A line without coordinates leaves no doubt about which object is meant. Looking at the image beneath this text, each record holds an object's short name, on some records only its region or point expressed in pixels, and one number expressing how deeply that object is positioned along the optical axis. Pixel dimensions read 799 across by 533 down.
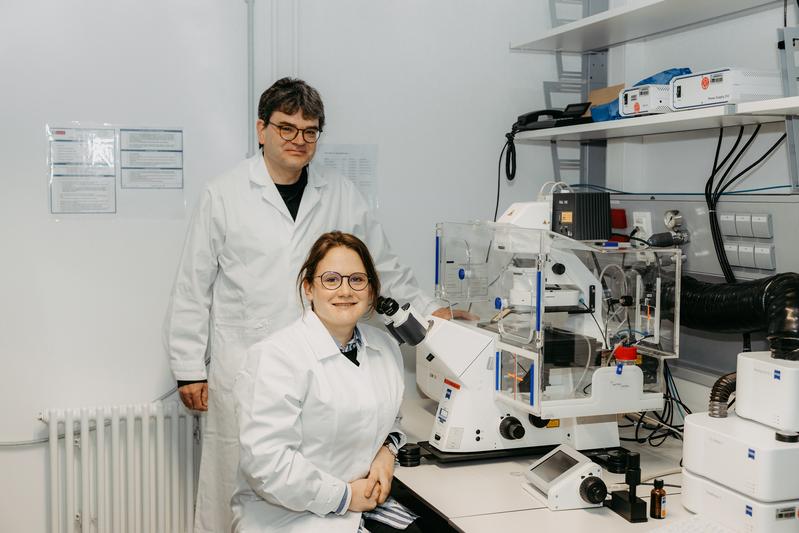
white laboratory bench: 1.86
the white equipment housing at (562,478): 1.94
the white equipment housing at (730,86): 2.17
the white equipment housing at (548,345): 2.10
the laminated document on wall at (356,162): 3.00
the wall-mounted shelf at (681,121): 2.06
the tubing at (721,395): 1.93
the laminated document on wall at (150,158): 2.79
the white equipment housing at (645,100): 2.42
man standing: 2.50
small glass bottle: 1.89
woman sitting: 1.83
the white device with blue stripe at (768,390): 1.76
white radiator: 2.73
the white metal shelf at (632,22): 2.45
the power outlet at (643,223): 2.71
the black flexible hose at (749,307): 1.92
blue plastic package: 2.42
